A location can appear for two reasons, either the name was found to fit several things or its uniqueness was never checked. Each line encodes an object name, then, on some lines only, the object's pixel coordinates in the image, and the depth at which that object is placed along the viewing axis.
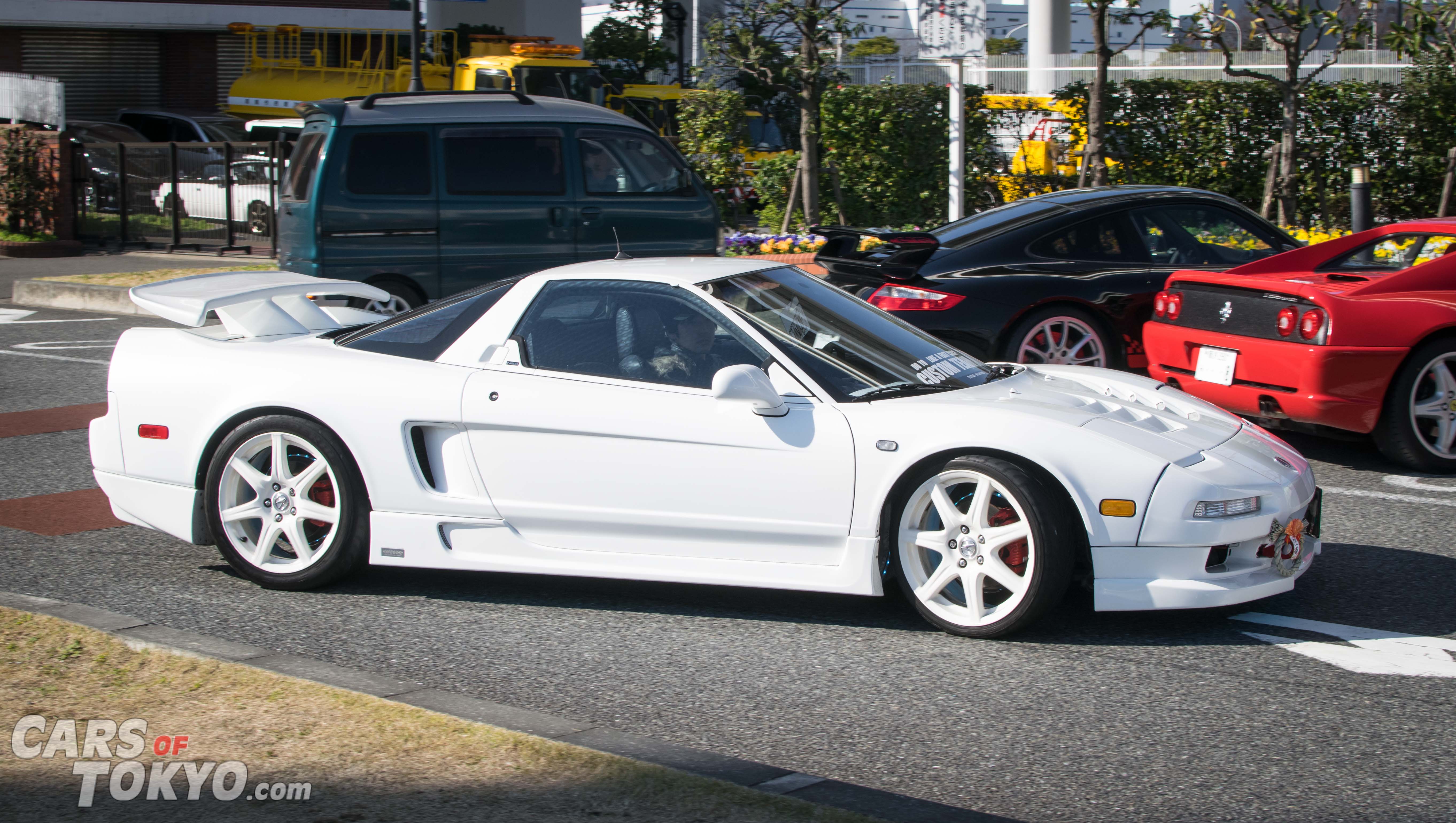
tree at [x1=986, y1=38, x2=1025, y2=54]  57.47
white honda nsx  4.35
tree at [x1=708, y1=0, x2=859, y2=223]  14.45
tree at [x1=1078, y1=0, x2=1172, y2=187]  14.23
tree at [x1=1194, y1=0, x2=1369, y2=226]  14.19
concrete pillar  40.91
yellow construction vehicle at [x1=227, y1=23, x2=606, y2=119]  23.17
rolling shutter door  33.84
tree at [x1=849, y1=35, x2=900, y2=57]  37.66
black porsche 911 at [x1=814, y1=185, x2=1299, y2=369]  8.23
